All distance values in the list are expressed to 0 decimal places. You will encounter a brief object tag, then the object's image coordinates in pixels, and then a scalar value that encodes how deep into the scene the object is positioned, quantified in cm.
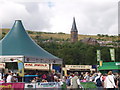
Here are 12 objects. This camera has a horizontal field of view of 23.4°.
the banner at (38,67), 3499
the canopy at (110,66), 4266
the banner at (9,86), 1444
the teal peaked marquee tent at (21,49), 2180
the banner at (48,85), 1628
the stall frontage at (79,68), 6322
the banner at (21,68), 1872
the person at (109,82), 1402
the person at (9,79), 1726
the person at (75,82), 1570
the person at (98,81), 1609
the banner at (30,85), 1552
